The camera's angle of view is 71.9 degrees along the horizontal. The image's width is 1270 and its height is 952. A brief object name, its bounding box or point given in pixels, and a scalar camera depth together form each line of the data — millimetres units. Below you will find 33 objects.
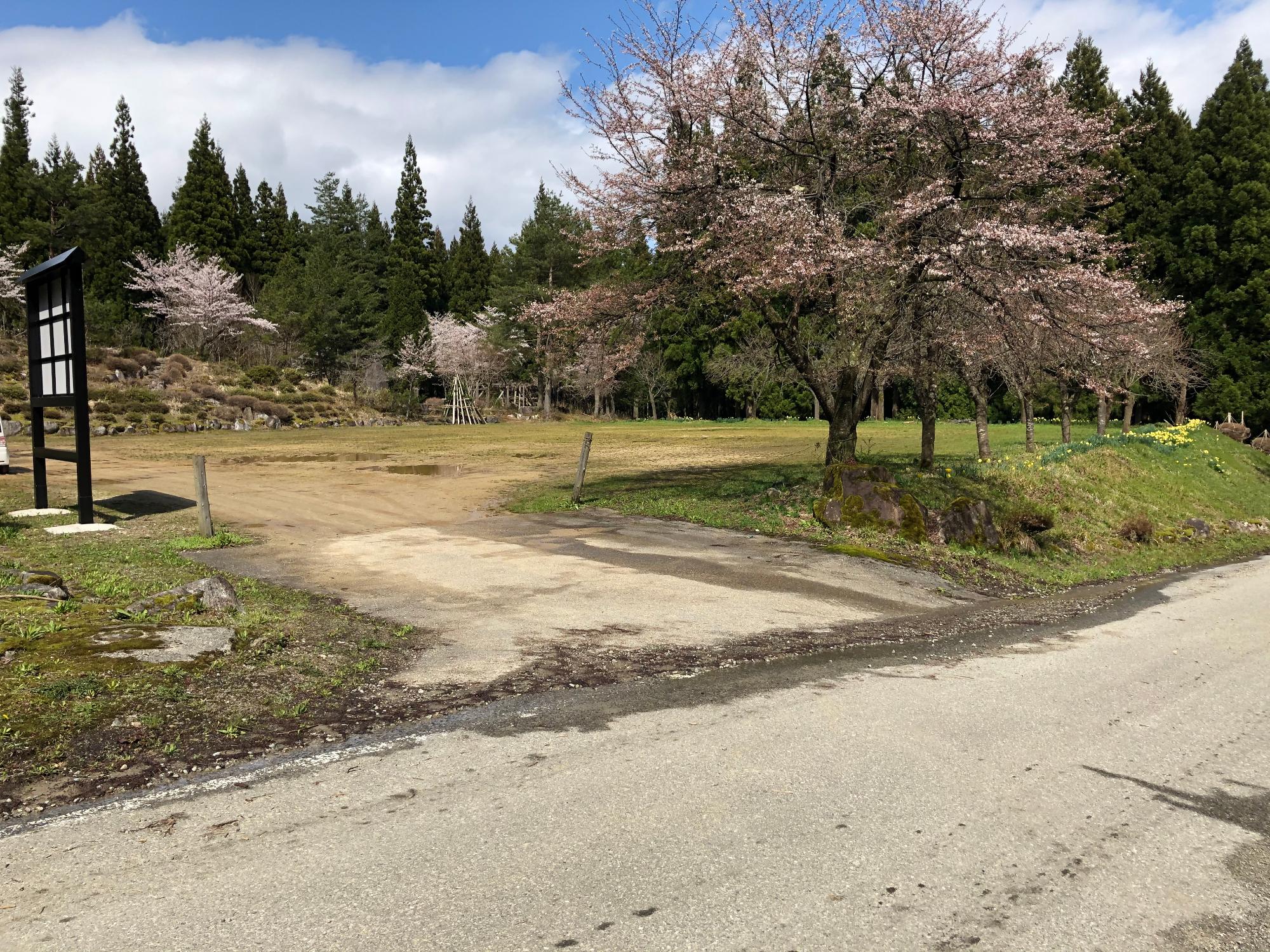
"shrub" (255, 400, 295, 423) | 45841
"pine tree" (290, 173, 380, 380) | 55156
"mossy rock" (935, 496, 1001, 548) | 13547
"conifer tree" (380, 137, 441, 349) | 64812
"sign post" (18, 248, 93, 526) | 12164
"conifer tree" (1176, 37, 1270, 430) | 36688
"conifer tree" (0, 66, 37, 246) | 49156
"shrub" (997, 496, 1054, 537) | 14508
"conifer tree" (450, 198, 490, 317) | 71750
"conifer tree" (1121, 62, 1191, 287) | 38469
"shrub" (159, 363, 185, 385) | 45188
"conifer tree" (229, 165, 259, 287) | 62094
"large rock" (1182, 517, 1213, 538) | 18172
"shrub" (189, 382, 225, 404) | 44688
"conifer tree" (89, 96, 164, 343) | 50750
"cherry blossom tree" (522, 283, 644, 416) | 15469
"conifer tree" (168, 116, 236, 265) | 57688
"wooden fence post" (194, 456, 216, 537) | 12219
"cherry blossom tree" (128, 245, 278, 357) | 52625
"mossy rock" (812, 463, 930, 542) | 13609
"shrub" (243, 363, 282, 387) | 50344
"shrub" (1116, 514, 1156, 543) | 16531
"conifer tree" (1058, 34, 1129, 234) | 33531
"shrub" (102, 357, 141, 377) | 44094
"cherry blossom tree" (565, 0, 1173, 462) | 12641
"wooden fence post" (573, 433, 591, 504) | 16859
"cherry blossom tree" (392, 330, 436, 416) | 62438
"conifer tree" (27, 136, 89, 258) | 46531
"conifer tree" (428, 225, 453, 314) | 73250
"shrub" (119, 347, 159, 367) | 45750
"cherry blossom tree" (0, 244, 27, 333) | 44094
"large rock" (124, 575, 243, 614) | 7473
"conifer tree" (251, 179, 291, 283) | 67500
